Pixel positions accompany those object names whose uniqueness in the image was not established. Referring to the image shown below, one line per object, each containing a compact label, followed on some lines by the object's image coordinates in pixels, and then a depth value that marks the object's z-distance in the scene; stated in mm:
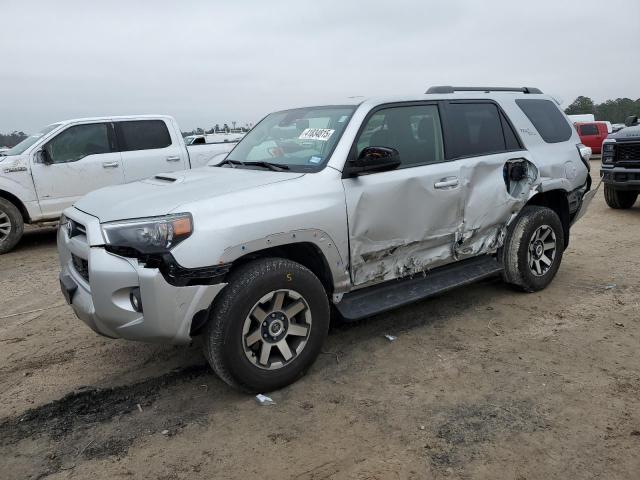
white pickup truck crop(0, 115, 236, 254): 7801
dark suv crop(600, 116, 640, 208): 8828
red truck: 23938
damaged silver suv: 2924
